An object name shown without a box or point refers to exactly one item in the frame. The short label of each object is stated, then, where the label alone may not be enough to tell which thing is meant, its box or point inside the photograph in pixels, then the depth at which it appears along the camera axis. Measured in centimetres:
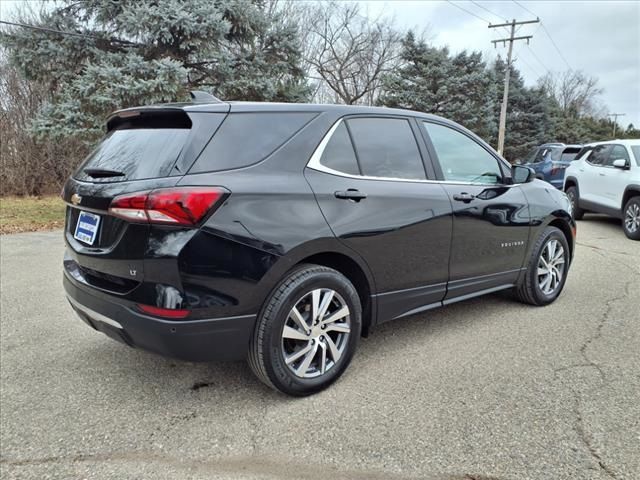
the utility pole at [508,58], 2597
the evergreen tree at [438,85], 2367
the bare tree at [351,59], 2789
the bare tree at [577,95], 6962
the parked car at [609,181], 831
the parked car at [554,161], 1375
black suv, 242
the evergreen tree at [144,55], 996
